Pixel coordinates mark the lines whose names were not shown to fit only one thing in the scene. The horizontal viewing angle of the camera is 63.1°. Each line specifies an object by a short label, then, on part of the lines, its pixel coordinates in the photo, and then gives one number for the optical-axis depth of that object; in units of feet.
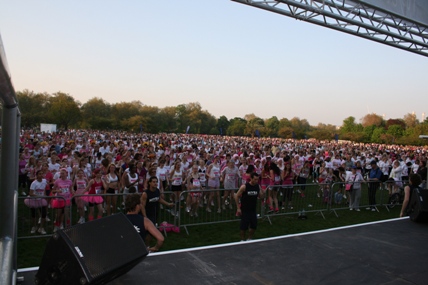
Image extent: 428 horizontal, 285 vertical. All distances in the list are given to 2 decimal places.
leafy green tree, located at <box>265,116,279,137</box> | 342.64
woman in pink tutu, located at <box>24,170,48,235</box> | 26.03
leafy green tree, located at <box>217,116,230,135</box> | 383.04
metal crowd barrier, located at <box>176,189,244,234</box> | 31.96
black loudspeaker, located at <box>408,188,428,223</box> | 25.62
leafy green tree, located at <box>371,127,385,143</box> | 269.03
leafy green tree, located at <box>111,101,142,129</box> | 289.12
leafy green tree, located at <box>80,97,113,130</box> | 255.70
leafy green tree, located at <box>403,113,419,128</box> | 372.38
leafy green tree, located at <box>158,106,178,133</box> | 298.35
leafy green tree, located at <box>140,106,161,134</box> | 262.32
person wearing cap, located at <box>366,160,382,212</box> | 40.71
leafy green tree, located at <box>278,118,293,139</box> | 290.99
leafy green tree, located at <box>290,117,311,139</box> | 466.21
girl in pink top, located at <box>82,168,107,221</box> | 27.54
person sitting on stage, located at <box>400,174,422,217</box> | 26.64
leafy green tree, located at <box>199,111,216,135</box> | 354.13
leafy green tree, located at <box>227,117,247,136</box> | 354.13
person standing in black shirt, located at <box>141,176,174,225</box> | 23.70
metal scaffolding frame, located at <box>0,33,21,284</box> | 12.26
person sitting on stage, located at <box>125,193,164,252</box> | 16.44
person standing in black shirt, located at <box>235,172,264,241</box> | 24.06
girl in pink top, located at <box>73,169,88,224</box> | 28.12
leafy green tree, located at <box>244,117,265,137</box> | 344.69
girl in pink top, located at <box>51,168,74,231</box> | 26.02
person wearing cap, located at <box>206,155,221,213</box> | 37.22
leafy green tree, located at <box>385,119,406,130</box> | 361.88
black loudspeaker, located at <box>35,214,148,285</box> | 10.32
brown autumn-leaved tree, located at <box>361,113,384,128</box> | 396.55
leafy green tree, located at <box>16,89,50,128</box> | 219.61
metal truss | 31.24
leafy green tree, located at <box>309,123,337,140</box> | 274.77
